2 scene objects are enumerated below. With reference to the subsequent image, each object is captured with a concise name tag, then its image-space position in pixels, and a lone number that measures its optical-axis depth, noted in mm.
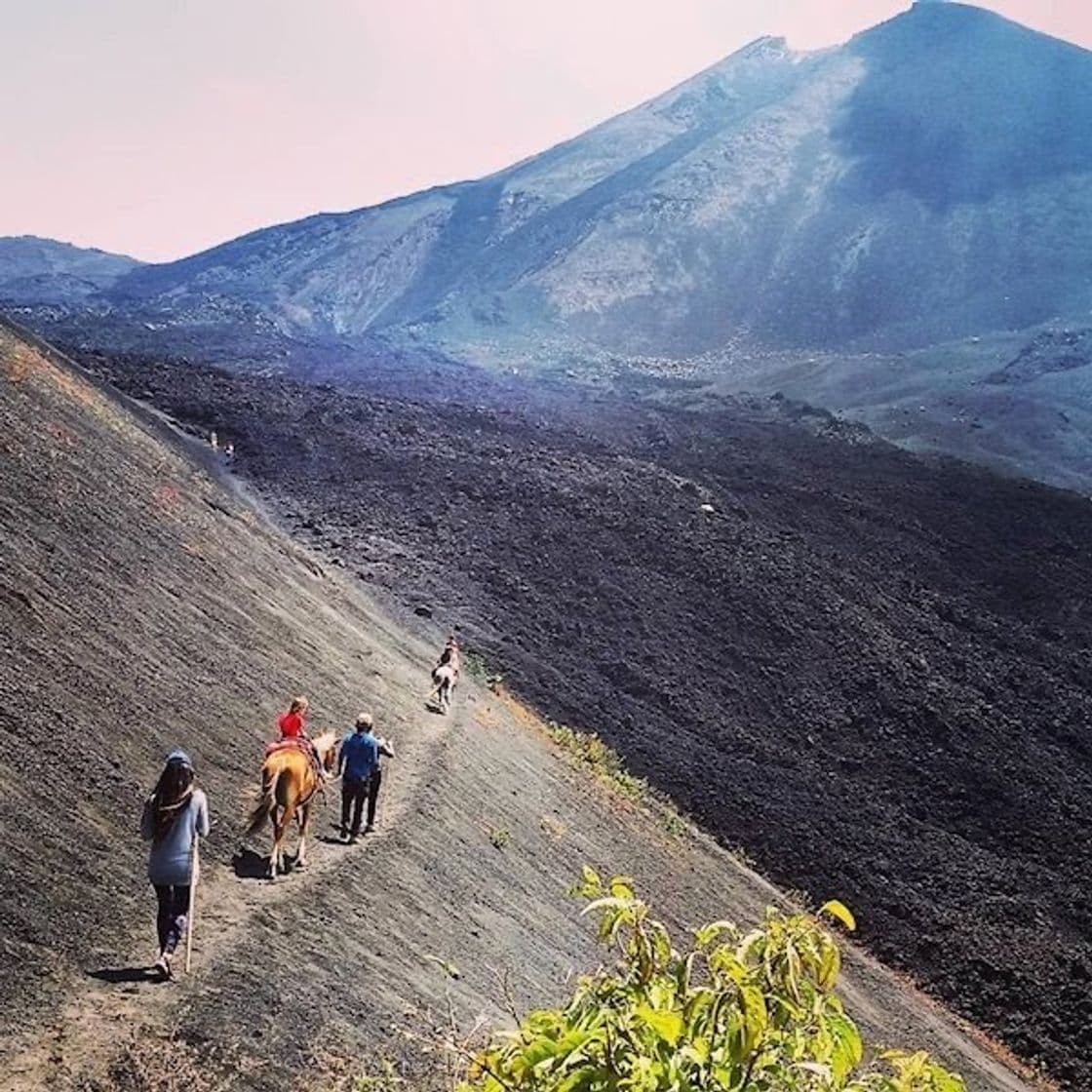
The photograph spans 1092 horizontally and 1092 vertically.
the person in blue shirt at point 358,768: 11773
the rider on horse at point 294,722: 11438
